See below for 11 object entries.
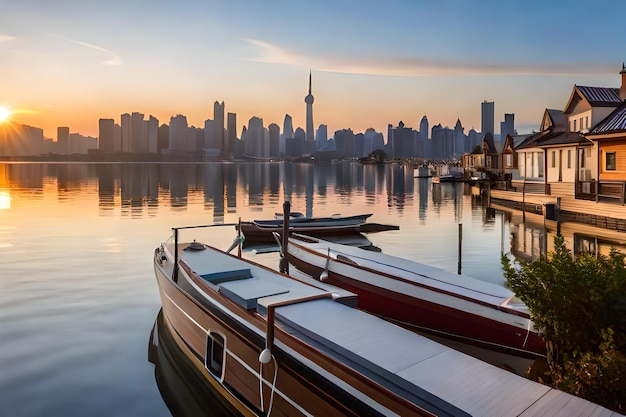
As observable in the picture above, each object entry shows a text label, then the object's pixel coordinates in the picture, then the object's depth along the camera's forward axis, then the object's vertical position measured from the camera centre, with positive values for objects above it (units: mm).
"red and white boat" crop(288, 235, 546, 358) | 11531 -3115
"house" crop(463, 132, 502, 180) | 96175 +3085
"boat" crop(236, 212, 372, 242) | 31797 -3107
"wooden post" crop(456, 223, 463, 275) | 21733 -3649
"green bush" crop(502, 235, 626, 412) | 6727 -1958
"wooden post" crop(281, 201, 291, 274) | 18297 -2019
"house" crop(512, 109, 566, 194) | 53000 +2785
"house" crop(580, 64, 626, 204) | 34000 +1490
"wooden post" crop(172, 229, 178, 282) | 13247 -2288
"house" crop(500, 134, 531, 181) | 73256 +2935
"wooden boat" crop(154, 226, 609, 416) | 6043 -2525
